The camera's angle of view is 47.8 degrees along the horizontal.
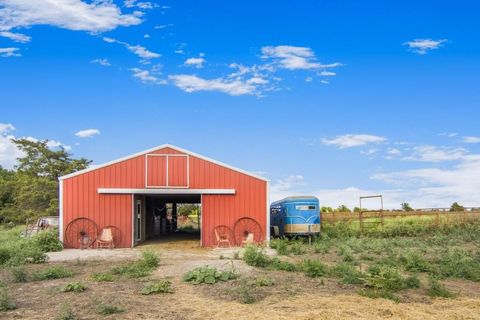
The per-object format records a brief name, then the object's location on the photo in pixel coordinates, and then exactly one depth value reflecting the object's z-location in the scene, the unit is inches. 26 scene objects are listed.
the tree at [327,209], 1621.6
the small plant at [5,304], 371.9
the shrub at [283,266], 527.7
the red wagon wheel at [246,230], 887.7
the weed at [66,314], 331.6
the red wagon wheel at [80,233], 855.1
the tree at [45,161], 1921.8
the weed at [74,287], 428.1
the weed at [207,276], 457.7
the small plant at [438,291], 415.2
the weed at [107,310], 350.3
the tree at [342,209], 1570.9
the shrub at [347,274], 449.1
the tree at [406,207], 1684.3
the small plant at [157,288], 416.5
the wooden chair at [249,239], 869.3
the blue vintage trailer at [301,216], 941.8
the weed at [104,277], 481.4
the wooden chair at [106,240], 849.5
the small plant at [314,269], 484.7
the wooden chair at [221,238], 871.7
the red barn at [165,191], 868.0
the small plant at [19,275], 494.6
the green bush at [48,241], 804.6
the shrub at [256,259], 552.4
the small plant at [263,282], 435.7
